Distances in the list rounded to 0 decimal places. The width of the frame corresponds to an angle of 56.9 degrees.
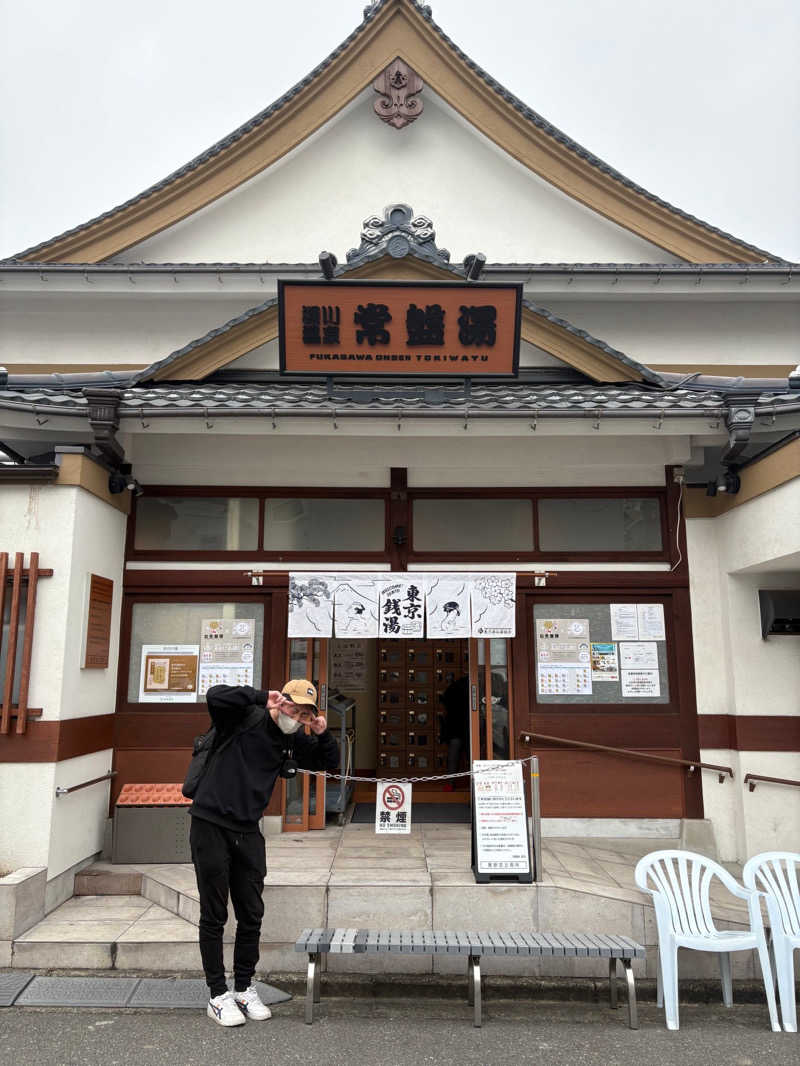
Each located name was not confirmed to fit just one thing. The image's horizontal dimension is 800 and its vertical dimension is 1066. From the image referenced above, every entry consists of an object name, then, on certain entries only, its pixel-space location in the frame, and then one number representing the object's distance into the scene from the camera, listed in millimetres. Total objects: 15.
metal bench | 4664
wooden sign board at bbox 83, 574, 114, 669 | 6659
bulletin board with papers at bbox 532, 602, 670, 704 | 7477
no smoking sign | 6348
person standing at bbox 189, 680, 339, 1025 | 4516
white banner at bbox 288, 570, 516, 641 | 7070
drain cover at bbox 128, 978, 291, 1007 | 4863
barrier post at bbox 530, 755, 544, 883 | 5711
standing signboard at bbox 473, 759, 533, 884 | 5684
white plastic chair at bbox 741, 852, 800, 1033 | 4719
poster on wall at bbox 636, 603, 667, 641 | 7559
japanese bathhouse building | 6488
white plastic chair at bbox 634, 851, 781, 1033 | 4789
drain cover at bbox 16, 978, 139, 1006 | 4859
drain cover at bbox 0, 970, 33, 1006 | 4891
